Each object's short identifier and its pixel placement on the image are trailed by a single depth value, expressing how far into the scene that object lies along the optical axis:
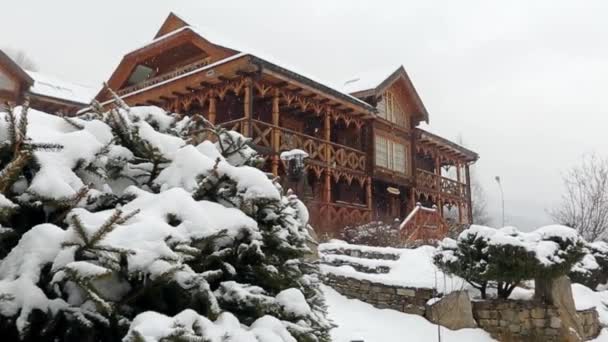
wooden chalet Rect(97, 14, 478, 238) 15.66
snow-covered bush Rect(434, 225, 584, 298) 8.55
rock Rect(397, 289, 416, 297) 9.26
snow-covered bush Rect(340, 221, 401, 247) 13.67
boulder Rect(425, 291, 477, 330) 8.67
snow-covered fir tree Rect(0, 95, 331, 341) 1.88
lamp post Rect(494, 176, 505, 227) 18.80
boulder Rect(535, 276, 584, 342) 8.75
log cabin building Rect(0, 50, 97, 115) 19.66
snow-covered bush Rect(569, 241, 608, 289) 12.48
